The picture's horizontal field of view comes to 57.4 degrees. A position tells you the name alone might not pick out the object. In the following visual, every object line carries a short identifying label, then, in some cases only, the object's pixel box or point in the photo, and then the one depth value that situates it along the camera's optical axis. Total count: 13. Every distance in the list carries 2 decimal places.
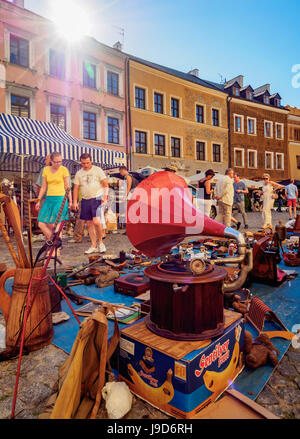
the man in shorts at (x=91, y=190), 5.33
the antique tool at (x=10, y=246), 2.10
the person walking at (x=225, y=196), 7.06
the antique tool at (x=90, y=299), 2.93
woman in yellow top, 4.79
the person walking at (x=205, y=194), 7.40
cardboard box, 1.38
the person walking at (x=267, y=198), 7.68
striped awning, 6.80
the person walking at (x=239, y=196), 9.23
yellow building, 18.39
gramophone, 1.56
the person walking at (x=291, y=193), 10.70
